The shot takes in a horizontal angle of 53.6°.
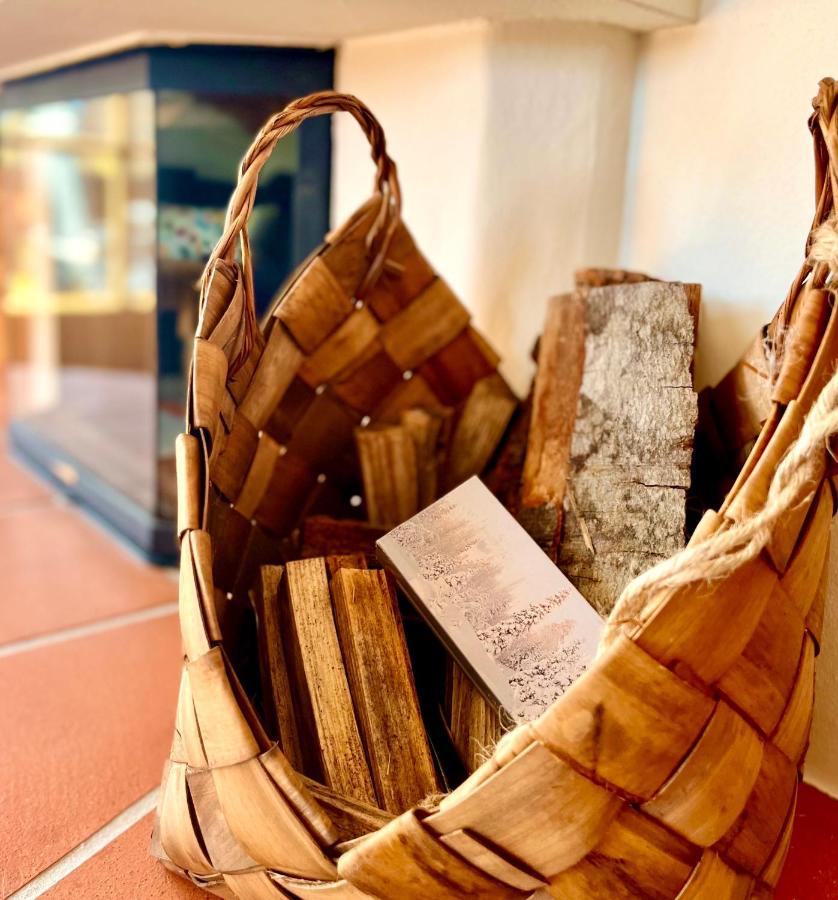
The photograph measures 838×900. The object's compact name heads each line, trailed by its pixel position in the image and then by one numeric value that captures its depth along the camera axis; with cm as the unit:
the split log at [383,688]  46
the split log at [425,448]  67
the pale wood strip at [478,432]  68
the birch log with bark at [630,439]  51
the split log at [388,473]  65
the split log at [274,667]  49
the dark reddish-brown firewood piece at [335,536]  62
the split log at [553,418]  55
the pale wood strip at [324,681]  46
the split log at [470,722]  48
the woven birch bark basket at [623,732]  34
